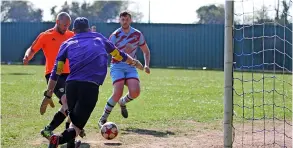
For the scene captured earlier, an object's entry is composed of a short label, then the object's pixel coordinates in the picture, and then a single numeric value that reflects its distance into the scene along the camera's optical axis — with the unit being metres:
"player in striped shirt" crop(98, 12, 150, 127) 9.61
